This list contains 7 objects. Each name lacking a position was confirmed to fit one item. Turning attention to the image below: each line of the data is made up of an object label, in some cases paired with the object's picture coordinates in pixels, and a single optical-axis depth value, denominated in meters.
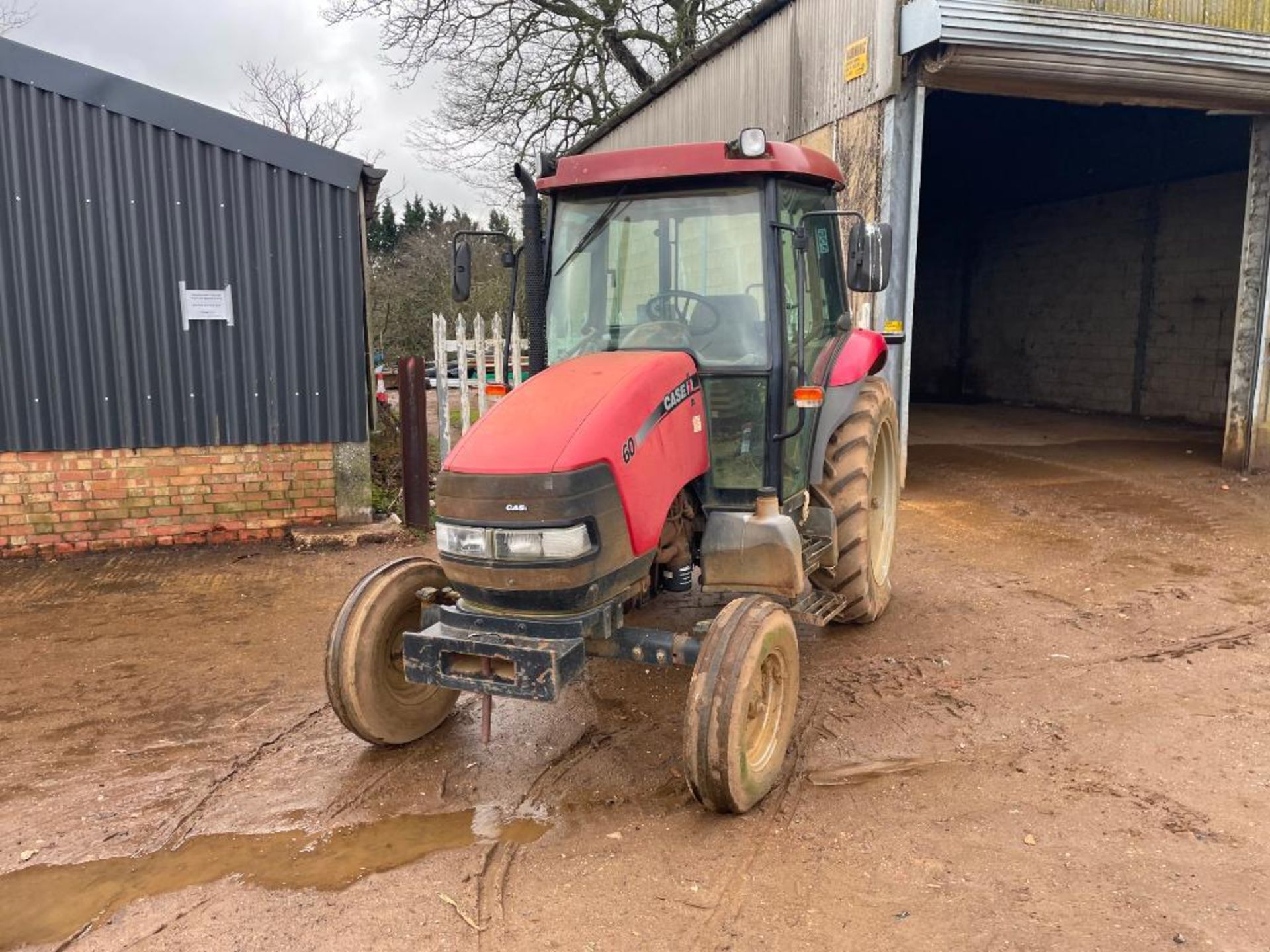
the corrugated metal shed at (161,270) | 6.84
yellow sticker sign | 8.20
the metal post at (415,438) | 7.58
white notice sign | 7.21
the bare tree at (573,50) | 19.61
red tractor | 3.20
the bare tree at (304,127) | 21.44
